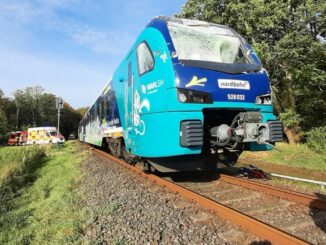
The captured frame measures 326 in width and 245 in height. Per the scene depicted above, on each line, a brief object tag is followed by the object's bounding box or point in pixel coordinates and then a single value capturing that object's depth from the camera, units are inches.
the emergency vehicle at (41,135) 1537.9
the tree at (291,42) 629.6
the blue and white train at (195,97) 234.7
